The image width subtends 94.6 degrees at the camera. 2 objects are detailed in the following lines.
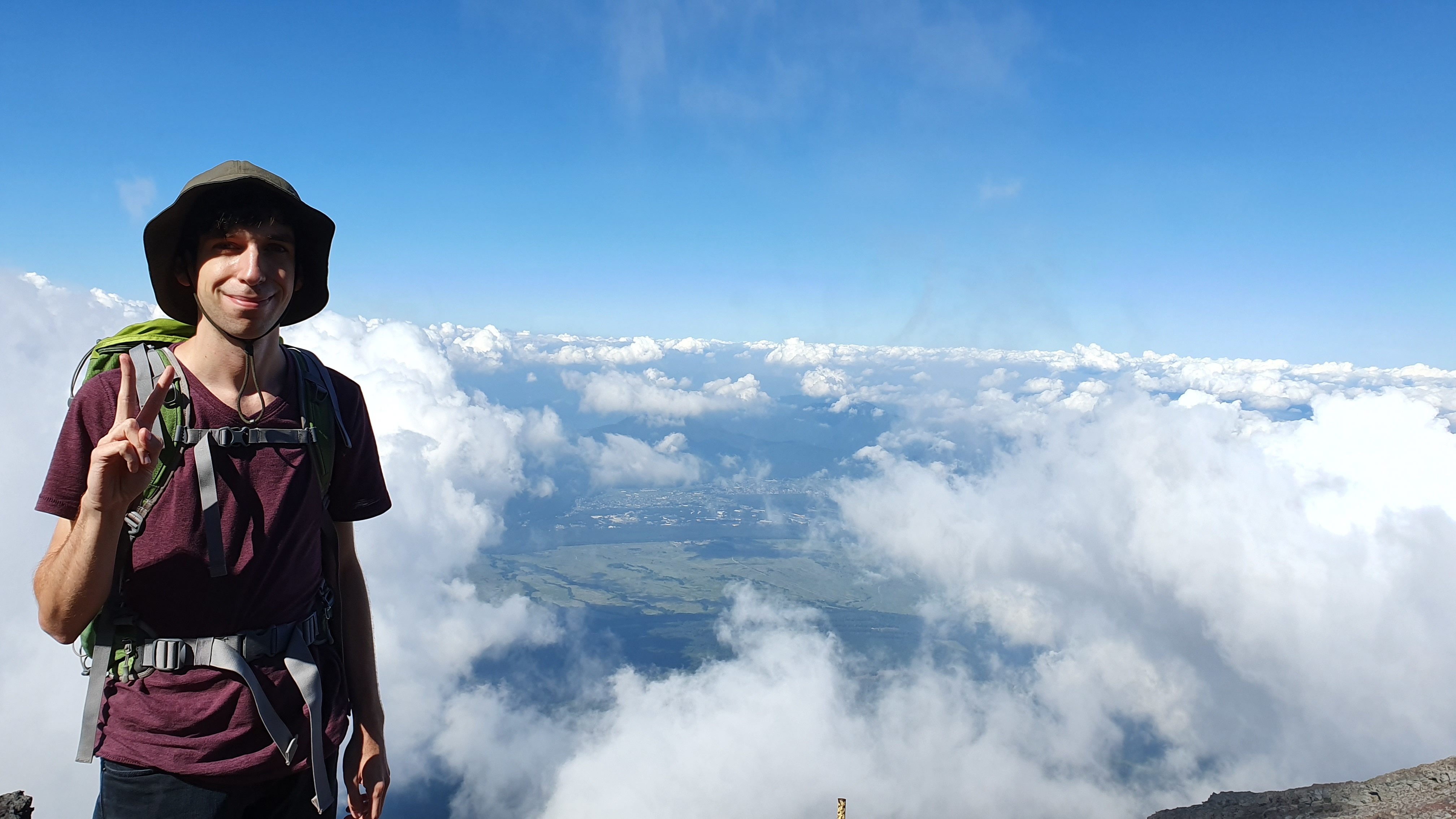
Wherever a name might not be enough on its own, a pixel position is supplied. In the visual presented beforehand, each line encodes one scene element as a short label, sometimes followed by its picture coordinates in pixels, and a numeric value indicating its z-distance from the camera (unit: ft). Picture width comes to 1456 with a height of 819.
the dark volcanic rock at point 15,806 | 19.38
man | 8.05
